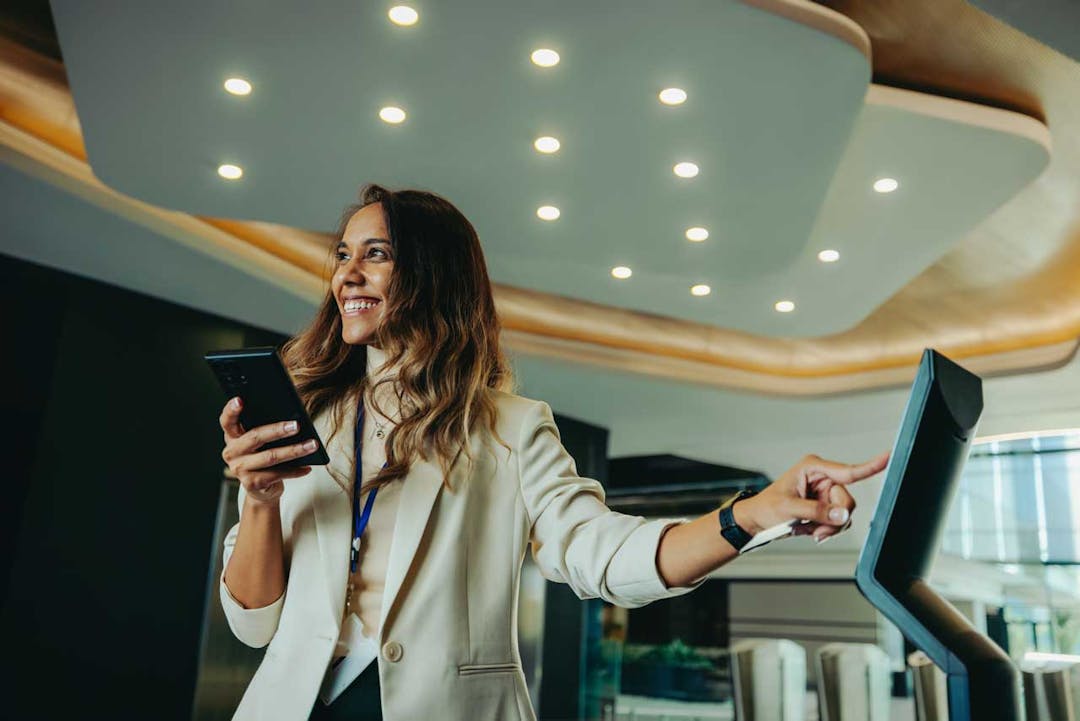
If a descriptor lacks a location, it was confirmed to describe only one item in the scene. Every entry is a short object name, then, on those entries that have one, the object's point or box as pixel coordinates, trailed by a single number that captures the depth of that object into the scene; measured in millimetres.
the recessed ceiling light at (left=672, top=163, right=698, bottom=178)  4180
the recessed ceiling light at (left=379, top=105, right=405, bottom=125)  3799
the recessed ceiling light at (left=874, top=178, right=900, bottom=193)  4707
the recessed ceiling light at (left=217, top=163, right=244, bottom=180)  4410
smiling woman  1140
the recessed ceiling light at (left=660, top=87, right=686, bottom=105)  3529
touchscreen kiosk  886
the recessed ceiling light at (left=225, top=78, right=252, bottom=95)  3621
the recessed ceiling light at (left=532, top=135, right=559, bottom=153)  4008
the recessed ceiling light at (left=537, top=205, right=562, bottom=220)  4770
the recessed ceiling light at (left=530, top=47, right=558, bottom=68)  3328
